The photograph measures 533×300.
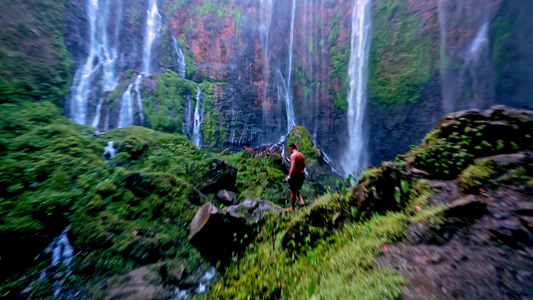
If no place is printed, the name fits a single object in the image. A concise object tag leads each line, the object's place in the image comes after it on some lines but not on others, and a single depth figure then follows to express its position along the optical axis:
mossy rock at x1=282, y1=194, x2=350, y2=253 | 2.95
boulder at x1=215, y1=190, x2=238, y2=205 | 7.55
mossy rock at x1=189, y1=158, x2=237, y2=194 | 8.13
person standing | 4.99
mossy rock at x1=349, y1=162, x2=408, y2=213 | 2.87
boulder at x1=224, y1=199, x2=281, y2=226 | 4.05
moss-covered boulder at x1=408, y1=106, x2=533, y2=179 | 3.01
